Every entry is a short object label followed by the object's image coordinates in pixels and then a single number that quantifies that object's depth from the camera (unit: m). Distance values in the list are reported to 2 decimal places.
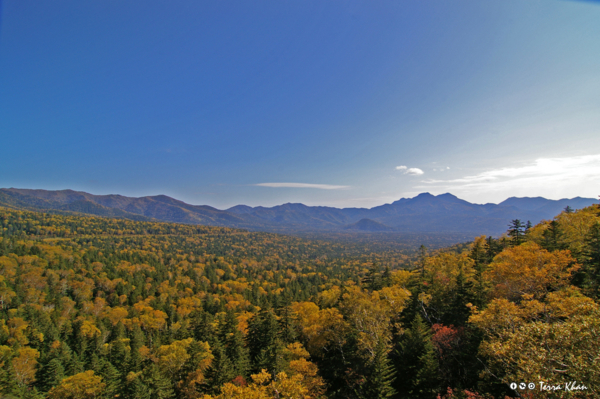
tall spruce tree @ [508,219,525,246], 51.94
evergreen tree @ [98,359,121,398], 36.66
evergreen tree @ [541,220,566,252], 35.84
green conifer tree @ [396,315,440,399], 23.86
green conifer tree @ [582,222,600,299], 23.36
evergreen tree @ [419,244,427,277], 50.59
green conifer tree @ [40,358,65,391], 42.81
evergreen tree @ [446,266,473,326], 30.64
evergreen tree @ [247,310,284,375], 29.32
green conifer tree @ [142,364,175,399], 33.44
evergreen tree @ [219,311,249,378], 33.16
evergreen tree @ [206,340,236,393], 30.20
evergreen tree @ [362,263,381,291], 52.19
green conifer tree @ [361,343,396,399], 21.22
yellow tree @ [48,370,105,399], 33.72
